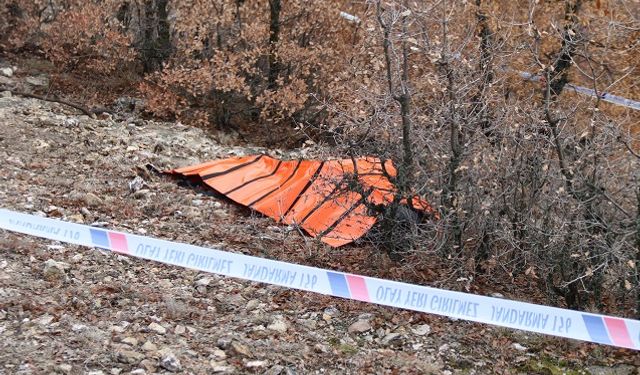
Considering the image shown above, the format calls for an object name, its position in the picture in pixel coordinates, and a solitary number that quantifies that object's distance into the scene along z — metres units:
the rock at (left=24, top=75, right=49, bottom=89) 10.66
